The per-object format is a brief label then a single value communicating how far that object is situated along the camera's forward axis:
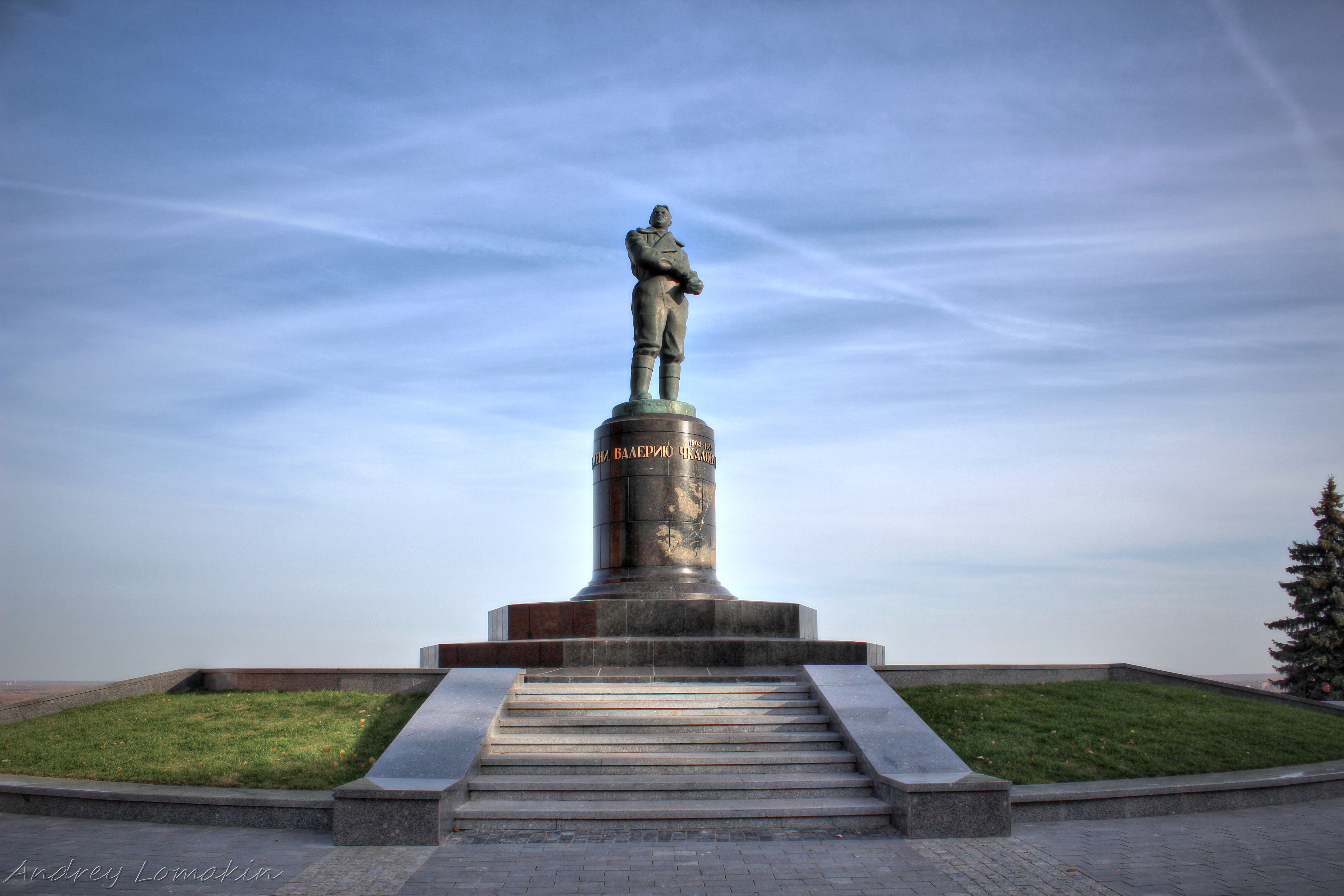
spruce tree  23.94
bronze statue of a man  16.14
